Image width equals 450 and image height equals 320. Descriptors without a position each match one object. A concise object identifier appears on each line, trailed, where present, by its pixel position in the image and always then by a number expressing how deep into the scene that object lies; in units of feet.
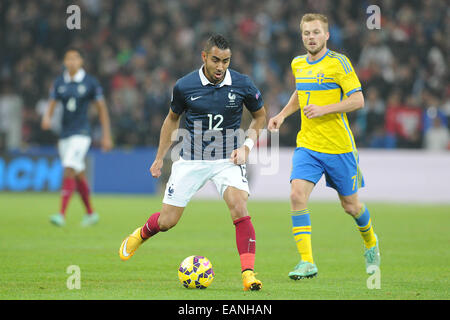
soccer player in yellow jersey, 50.14
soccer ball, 45.21
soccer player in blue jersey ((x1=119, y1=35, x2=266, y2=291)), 46.98
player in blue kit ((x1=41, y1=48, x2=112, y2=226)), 84.43
